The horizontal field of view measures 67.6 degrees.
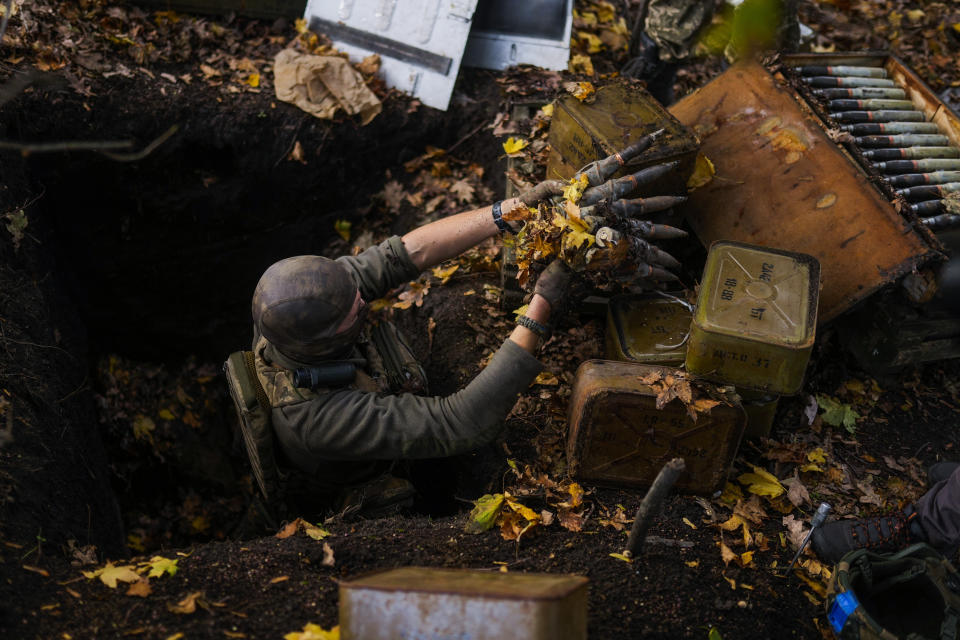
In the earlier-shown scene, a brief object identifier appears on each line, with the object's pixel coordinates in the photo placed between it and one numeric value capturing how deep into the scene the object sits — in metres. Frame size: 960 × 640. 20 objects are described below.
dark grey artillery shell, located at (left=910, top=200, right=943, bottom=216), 4.69
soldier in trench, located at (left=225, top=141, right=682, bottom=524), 3.68
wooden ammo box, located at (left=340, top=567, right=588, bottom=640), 2.46
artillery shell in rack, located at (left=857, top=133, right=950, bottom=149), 5.08
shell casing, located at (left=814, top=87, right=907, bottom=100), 5.37
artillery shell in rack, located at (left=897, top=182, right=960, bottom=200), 4.82
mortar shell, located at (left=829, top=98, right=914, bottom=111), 5.29
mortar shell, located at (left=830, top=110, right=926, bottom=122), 5.15
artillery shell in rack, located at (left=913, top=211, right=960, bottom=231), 4.58
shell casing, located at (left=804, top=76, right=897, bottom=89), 5.41
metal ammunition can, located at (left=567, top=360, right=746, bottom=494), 3.78
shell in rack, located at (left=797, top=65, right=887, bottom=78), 5.48
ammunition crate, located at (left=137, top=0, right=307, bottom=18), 6.69
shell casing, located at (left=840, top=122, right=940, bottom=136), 5.12
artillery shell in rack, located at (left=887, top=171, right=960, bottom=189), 4.87
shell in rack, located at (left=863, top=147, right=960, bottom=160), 5.05
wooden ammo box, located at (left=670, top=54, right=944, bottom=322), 4.44
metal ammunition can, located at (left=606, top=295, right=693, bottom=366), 4.25
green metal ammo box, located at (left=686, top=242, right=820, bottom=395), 3.68
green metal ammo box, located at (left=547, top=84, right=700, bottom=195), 4.33
